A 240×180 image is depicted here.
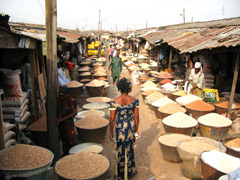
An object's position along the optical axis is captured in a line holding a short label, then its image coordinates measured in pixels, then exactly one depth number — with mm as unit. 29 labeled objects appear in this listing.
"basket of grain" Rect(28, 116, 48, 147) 3971
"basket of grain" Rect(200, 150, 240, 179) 2735
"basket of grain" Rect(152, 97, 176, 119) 5883
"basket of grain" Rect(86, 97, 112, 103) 6367
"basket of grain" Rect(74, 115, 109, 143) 4277
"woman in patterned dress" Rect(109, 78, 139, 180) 3135
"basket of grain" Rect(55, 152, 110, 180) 2660
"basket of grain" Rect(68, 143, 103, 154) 3642
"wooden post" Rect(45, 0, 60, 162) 2920
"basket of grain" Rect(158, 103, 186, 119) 5117
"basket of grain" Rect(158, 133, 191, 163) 3750
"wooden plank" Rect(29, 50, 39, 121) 5020
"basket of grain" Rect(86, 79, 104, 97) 7213
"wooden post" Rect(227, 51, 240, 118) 4942
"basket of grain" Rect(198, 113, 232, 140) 4273
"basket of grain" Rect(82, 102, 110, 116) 5676
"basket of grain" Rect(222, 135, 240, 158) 3432
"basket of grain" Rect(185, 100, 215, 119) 5059
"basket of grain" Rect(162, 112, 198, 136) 4195
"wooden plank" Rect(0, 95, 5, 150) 2826
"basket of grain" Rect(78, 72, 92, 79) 9575
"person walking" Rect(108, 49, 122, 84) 9148
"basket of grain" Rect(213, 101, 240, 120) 5336
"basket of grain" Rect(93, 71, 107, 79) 9724
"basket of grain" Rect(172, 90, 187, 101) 6895
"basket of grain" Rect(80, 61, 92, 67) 13508
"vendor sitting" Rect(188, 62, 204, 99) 6336
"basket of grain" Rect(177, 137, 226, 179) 3227
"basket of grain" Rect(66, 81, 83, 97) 6887
